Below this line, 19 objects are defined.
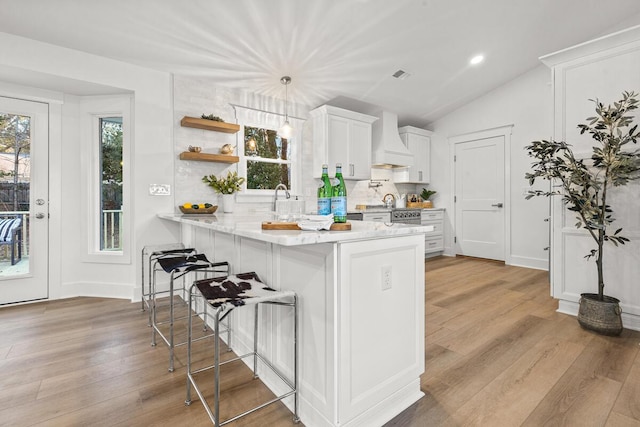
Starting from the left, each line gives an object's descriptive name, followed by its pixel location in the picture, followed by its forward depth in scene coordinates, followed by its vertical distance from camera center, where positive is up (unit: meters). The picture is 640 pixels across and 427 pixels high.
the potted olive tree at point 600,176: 2.40 +0.31
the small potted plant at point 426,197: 6.16 +0.33
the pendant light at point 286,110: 3.33 +1.52
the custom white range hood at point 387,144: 5.39 +1.25
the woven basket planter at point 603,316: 2.42 -0.83
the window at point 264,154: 4.20 +0.86
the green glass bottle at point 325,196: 1.56 +0.09
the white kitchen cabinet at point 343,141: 4.68 +1.16
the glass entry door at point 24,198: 3.15 +0.16
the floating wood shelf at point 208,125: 3.51 +1.05
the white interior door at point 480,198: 5.31 +0.28
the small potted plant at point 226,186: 3.72 +0.33
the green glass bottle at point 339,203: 1.50 +0.05
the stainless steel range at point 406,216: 5.23 -0.05
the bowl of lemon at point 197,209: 3.31 +0.04
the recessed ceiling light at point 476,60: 4.39 +2.24
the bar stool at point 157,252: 2.62 -0.36
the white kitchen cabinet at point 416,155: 5.90 +1.15
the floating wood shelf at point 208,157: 3.52 +0.67
